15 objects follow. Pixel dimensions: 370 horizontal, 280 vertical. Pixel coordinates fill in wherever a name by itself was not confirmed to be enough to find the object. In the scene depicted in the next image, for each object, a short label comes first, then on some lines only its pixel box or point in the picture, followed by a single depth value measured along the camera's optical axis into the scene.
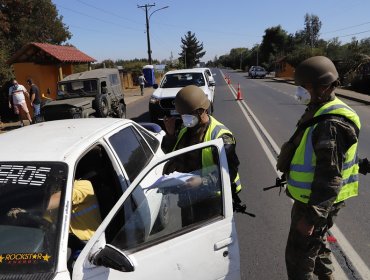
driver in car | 2.80
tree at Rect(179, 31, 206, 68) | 130.62
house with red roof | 18.80
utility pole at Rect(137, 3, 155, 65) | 39.47
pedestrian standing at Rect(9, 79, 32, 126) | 14.38
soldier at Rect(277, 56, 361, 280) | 2.71
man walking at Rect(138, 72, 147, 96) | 28.52
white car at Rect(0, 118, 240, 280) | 2.21
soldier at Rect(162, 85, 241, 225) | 3.08
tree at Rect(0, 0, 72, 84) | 30.61
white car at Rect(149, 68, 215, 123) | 12.46
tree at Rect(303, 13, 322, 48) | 111.00
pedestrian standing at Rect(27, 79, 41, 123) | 14.43
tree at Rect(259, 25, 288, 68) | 92.50
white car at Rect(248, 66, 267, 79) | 53.45
